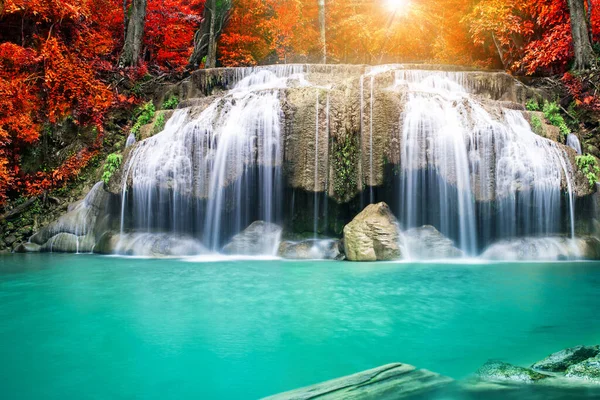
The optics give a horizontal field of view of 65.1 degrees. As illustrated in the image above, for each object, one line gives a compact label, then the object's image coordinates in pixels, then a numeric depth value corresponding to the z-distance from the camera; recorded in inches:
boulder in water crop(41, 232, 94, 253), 468.4
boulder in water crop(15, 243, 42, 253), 472.7
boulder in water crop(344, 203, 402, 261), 382.0
